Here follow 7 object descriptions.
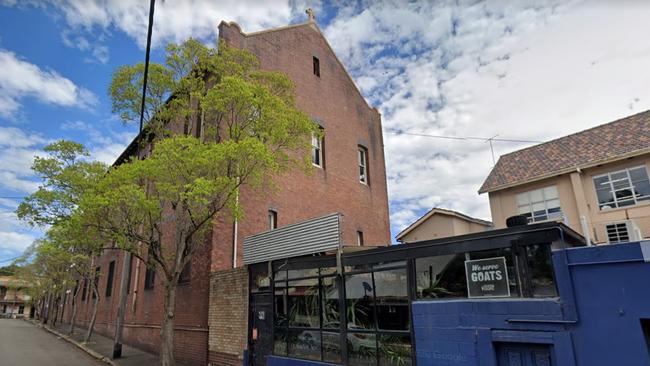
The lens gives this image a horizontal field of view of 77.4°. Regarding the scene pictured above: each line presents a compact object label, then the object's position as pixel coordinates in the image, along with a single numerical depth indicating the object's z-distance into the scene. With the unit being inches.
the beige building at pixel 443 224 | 888.3
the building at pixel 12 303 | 3378.4
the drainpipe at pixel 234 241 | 538.6
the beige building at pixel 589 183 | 727.1
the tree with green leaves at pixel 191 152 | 390.3
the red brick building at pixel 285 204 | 494.3
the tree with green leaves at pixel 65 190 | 461.1
